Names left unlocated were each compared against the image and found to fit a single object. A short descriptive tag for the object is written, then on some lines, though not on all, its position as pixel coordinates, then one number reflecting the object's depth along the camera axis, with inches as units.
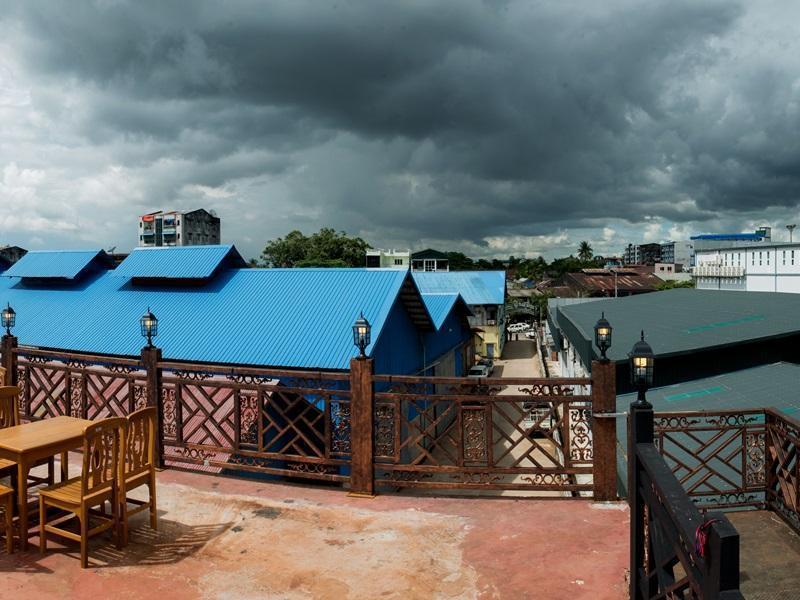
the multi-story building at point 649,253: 7488.7
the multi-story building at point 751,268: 2078.0
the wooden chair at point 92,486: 169.0
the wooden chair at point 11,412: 214.7
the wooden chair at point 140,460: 181.3
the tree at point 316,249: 2527.1
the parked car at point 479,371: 1143.5
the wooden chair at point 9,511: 177.3
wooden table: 176.4
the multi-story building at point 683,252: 5024.9
